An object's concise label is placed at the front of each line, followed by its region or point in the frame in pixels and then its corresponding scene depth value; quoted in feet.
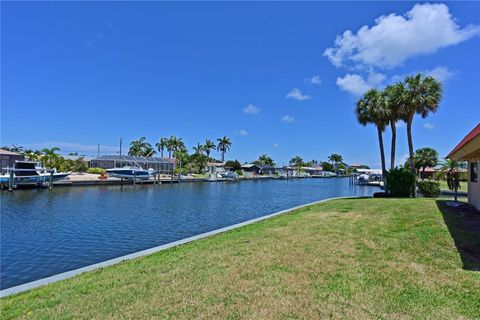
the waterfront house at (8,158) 176.86
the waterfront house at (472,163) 32.38
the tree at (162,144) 352.53
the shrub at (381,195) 82.66
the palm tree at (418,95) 78.79
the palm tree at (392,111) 84.12
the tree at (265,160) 444.55
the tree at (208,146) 357.61
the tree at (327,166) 533.55
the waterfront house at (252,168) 392.70
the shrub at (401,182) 78.54
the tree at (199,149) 353.92
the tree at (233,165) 357.61
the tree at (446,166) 115.49
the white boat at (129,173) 185.47
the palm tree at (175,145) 345.92
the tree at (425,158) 230.48
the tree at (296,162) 513.66
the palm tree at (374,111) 94.38
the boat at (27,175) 128.49
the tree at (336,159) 554.87
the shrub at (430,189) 79.71
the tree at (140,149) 339.48
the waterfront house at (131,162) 243.81
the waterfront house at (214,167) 333.01
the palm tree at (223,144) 376.89
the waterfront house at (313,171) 474.33
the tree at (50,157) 191.42
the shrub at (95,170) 230.48
